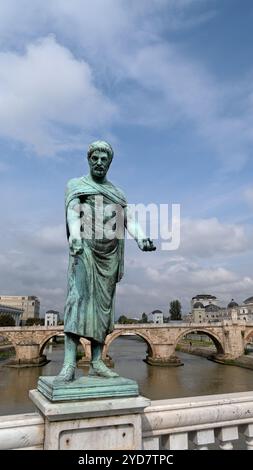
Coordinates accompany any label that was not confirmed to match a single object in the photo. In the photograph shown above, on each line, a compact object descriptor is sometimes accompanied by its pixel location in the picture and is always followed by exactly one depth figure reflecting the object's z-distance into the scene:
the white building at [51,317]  87.29
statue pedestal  2.40
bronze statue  2.90
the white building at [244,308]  88.48
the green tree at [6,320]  64.38
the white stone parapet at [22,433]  2.30
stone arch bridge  39.03
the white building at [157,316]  96.12
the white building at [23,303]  106.54
